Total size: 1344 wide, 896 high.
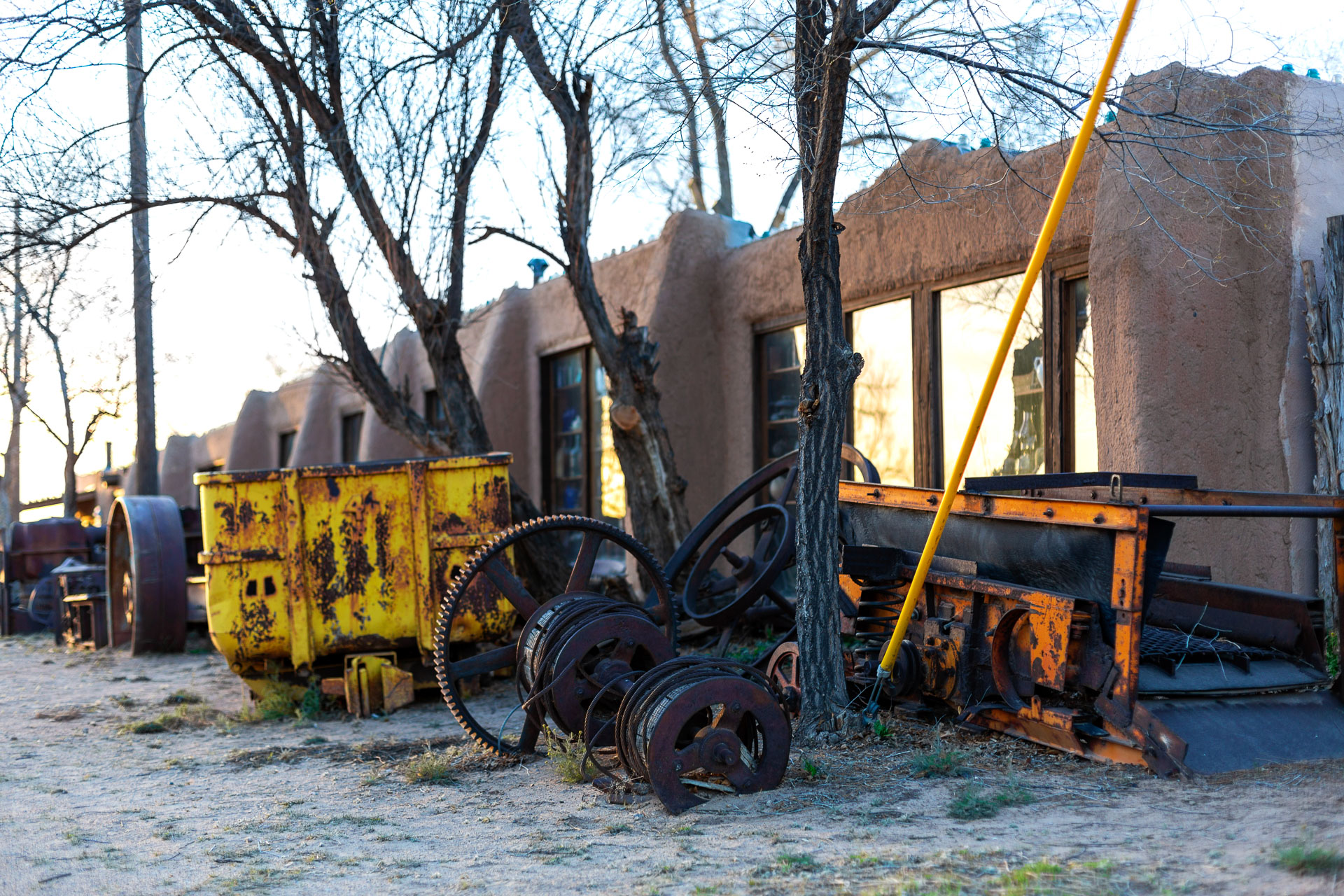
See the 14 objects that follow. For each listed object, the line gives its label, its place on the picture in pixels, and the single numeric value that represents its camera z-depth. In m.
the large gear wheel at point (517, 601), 5.32
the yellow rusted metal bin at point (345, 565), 6.68
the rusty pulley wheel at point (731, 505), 6.87
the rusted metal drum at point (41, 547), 13.19
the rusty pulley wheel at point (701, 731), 4.14
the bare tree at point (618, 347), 8.10
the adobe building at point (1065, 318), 5.93
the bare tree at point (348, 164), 7.89
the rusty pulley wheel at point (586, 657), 4.94
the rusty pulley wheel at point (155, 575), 9.67
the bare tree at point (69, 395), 18.94
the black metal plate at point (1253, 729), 4.23
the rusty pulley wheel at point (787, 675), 5.23
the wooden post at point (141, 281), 8.55
